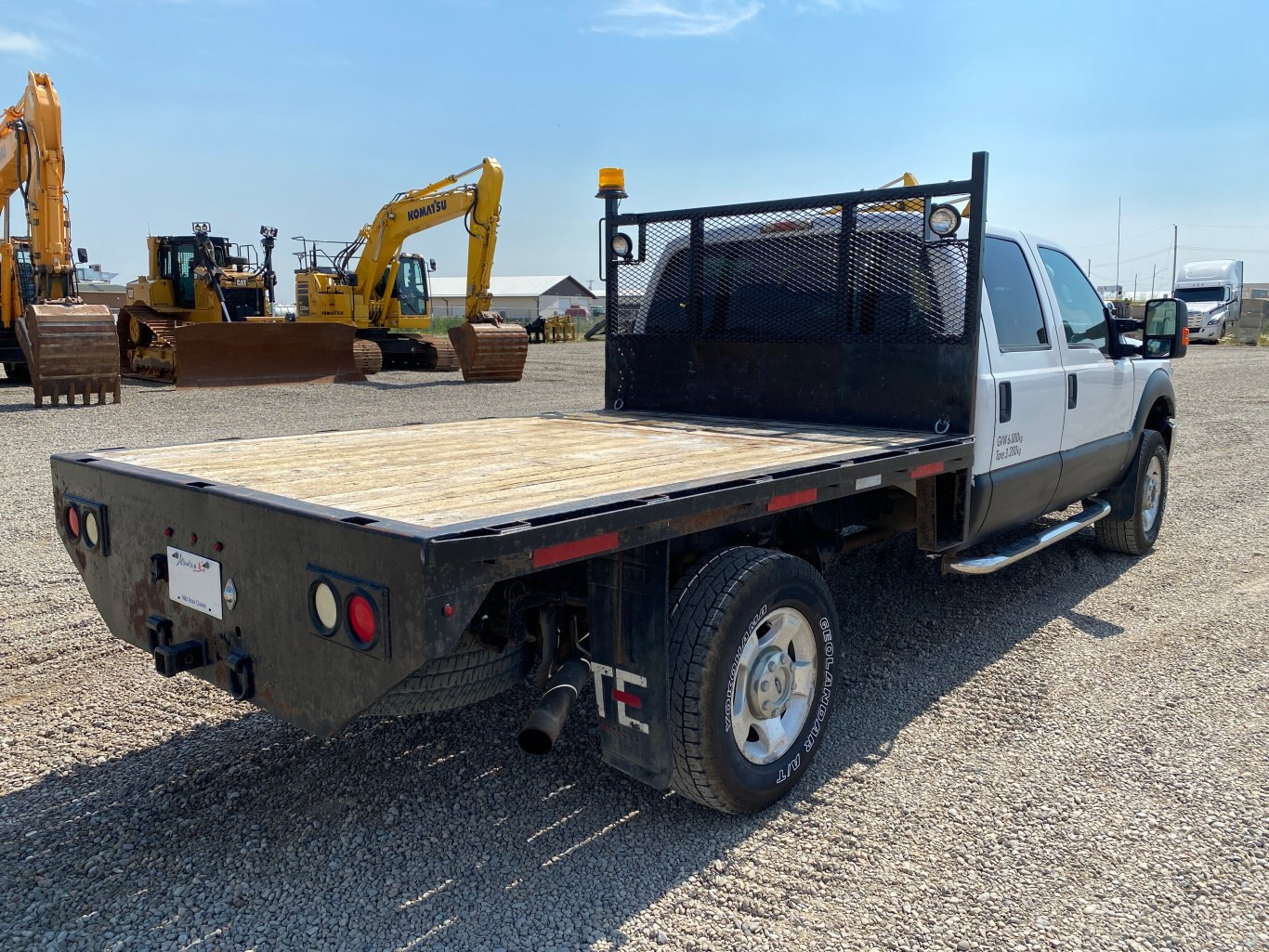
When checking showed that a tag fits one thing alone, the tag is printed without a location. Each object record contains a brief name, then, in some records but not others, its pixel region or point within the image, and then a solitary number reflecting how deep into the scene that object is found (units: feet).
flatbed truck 8.52
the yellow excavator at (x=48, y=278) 47.09
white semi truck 128.57
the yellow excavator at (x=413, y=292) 64.75
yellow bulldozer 57.26
